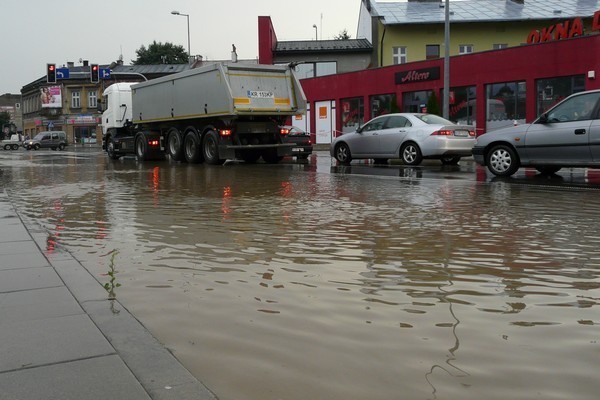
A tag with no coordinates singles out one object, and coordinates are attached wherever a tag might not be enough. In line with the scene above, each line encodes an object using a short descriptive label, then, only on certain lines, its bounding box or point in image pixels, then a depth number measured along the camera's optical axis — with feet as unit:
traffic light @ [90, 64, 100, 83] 133.90
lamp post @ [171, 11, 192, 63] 177.89
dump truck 65.05
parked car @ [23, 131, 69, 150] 201.87
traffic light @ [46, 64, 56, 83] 136.06
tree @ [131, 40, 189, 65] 321.01
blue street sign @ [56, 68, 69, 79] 168.21
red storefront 89.15
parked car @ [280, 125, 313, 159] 71.51
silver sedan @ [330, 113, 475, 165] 56.34
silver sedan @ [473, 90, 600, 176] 38.68
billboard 264.72
